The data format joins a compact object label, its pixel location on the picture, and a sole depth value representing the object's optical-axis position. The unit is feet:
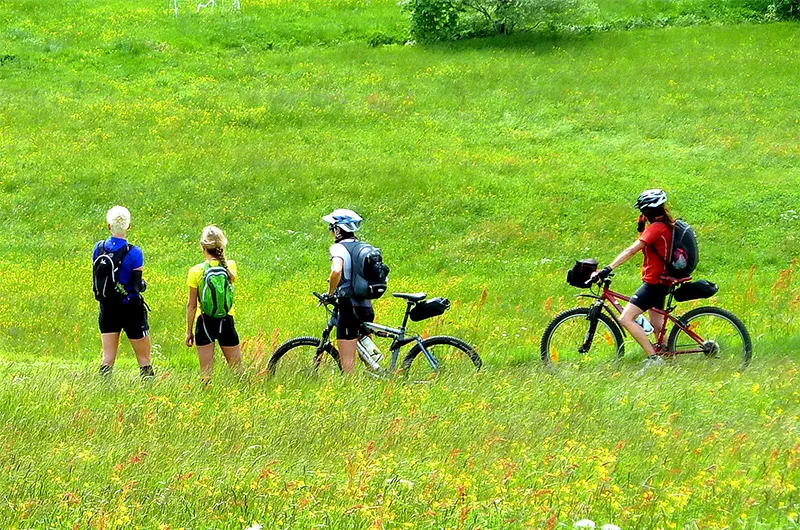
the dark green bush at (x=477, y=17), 243.81
